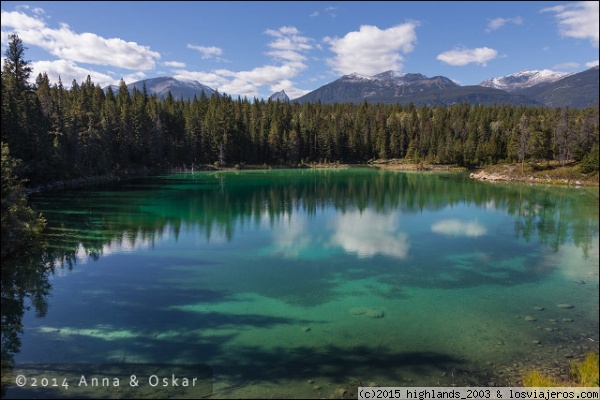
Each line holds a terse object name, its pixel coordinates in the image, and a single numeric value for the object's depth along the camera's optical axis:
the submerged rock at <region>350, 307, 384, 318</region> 14.92
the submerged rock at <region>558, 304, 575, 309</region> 15.66
